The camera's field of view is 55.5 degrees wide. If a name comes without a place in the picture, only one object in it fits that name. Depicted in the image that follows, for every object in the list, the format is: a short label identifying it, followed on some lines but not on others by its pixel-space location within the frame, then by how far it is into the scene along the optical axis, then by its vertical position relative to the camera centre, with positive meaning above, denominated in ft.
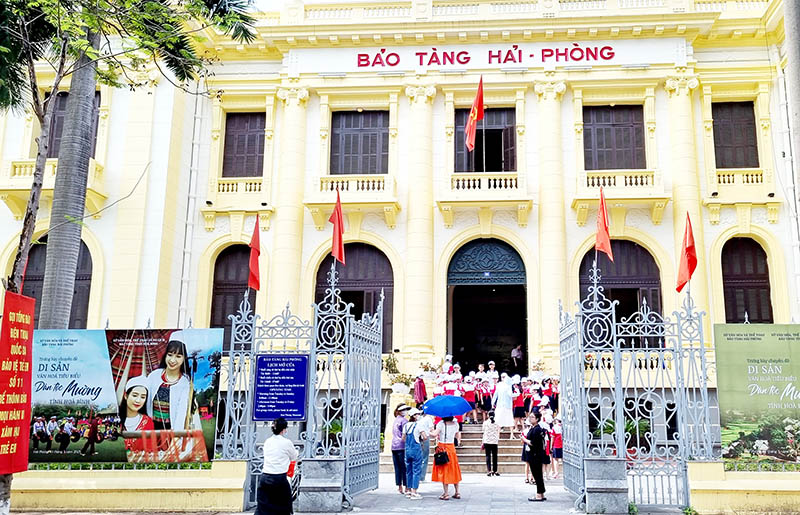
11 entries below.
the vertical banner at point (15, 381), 27.45 +0.83
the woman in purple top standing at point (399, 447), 44.57 -2.05
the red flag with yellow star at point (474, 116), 69.10 +26.51
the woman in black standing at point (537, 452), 41.29 -2.04
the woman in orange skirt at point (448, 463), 42.70 -2.72
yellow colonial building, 73.61 +24.21
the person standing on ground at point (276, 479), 29.04 -2.64
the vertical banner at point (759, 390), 36.94 +1.36
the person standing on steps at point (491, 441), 51.70 -1.84
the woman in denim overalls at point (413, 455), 43.14 -2.39
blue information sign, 38.40 +1.13
